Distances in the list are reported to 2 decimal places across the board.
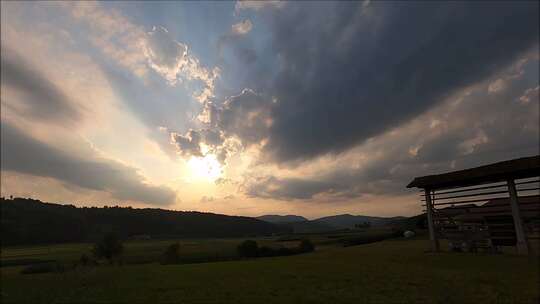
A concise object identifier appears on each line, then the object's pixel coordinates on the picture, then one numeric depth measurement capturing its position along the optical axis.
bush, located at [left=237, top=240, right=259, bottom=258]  67.50
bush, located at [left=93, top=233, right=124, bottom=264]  67.50
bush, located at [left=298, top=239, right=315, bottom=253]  68.00
